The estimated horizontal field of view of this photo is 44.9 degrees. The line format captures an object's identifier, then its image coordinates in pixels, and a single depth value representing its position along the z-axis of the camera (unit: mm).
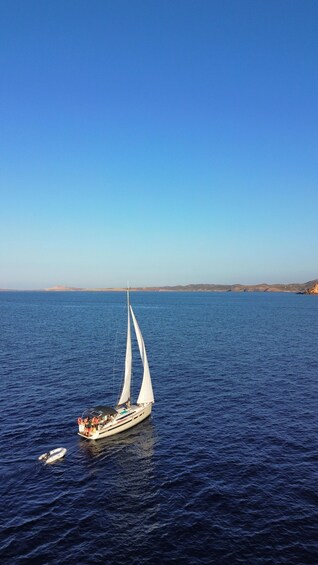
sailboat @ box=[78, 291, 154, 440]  43750
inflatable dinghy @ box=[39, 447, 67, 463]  38188
